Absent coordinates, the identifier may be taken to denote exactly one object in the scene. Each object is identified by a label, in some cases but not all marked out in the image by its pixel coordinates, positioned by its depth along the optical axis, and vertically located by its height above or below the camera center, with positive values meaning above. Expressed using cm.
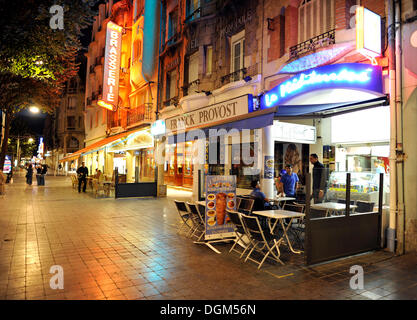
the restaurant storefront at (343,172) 540 -2
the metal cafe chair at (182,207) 729 -100
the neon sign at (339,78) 608 +202
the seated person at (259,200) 725 -79
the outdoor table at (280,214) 551 -88
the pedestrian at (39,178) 2198 -88
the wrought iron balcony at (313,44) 841 +390
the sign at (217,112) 872 +179
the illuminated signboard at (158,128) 1390 +197
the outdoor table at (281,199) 803 -83
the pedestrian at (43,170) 2201 -27
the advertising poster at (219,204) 636 -80
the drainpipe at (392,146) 609 +53
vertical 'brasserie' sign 2050 +726
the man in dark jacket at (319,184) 564 -28
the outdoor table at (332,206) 565 -72
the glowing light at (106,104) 2100 +461
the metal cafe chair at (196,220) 707 -131
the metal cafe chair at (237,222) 575 -108
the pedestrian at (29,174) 2195 -59
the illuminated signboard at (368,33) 592 +288
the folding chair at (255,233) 526 -123
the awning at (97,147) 1656 +124
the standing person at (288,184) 909 -46
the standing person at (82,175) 1741 -50
